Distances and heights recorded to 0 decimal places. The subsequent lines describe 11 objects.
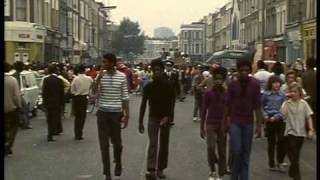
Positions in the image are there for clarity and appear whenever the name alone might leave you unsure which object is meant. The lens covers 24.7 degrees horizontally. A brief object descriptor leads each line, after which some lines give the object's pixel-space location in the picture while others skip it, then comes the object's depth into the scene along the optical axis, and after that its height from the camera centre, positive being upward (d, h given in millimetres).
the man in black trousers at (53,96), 17000 -983
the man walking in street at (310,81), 15633 -541
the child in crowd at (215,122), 10797 -993
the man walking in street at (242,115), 9898 -807
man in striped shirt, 10865 -741
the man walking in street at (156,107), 10945 -785
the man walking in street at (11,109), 13055 -996
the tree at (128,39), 143125 +3088
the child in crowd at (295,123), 10031 -921
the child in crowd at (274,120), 11961 -1046
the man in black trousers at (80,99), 16953 -1072
